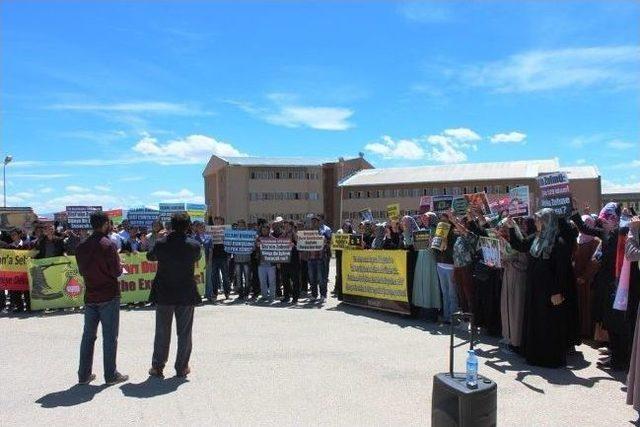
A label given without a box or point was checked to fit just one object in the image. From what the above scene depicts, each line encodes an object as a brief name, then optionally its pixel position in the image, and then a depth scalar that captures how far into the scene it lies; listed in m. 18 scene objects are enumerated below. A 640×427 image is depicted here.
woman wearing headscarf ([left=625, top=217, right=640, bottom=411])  5.28
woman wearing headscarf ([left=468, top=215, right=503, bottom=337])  9.26
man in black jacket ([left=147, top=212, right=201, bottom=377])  6.90
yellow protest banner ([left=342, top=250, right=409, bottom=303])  11.54
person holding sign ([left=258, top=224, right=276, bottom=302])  14.04
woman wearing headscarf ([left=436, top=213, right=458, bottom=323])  10.34
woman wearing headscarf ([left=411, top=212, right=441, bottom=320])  10.91
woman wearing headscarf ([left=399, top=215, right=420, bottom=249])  11.46
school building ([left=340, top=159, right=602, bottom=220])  63.44
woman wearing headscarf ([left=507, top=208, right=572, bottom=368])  7.30
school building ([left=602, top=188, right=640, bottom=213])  60.33
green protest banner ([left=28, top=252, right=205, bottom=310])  12.89
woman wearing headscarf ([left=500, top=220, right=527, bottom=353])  7.89
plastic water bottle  4.31
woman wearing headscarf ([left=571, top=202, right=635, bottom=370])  7.03
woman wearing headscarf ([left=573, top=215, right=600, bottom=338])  8.65
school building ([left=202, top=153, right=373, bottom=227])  71.19
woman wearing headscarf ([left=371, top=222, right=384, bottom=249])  12.78
